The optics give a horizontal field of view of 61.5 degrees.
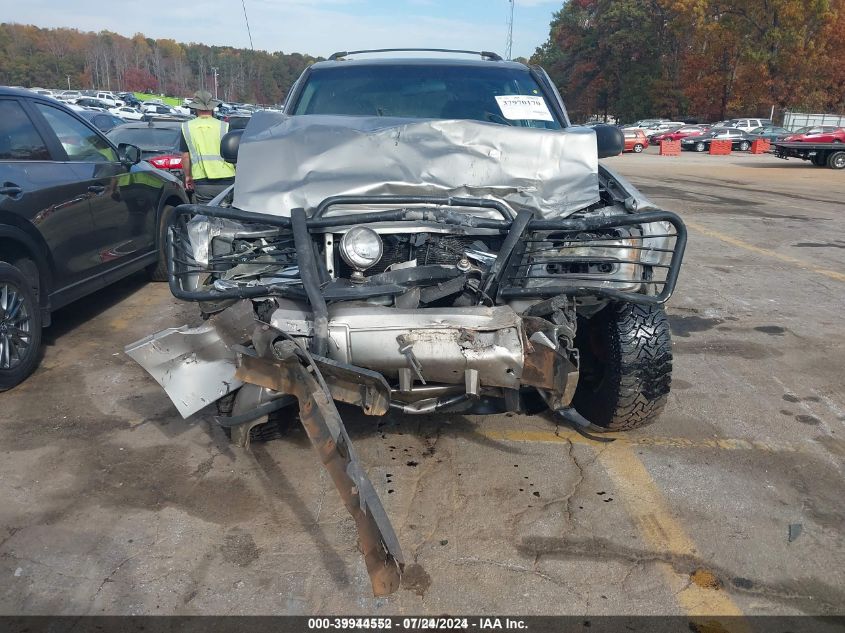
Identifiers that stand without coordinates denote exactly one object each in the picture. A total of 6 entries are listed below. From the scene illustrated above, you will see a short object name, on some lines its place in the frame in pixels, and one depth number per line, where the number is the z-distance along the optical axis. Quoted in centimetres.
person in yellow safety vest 753
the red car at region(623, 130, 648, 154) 3359
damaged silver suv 276
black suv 423
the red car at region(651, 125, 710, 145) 3824
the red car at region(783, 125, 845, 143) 2256
